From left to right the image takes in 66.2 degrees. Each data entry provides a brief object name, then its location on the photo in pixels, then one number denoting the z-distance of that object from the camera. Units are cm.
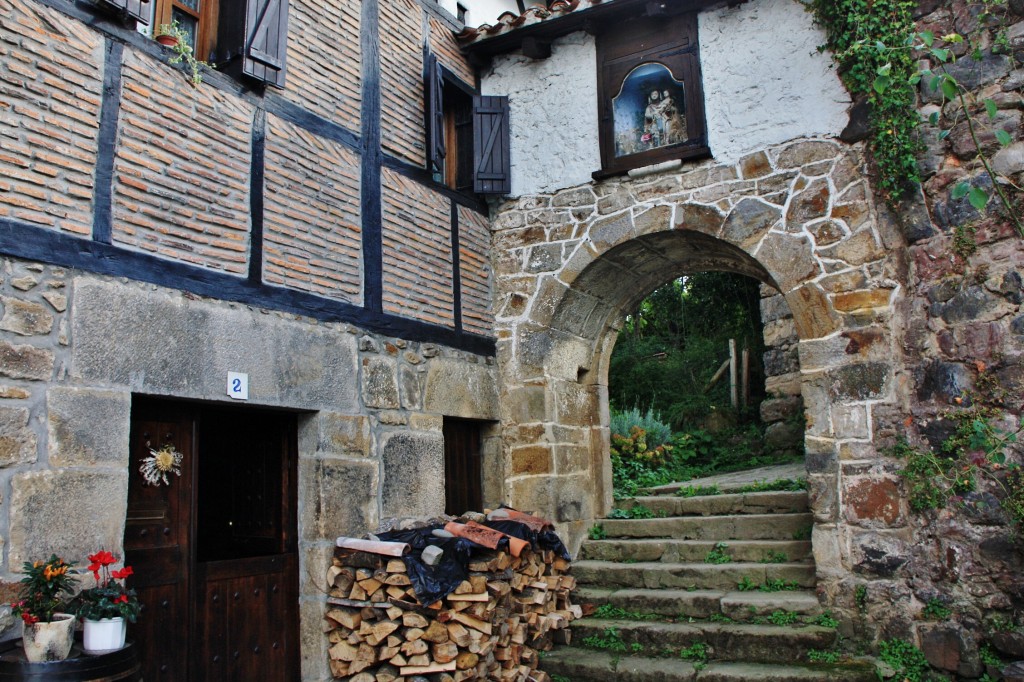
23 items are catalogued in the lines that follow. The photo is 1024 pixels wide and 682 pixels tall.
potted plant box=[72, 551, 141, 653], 293
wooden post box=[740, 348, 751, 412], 1065
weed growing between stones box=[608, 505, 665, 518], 639
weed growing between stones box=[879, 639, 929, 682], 440
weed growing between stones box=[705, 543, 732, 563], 555
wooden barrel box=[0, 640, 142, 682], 272
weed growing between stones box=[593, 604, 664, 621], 534
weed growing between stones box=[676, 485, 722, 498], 653
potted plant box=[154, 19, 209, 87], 407
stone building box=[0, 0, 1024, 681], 351
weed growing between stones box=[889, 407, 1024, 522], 428
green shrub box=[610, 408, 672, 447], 880
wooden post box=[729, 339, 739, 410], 1071
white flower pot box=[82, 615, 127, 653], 292
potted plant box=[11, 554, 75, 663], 278
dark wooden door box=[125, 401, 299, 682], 384
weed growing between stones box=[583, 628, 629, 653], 514
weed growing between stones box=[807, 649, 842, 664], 454
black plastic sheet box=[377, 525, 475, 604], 432
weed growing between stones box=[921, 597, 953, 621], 448
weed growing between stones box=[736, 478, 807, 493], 626
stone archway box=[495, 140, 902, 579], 491
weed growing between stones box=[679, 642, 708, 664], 484
